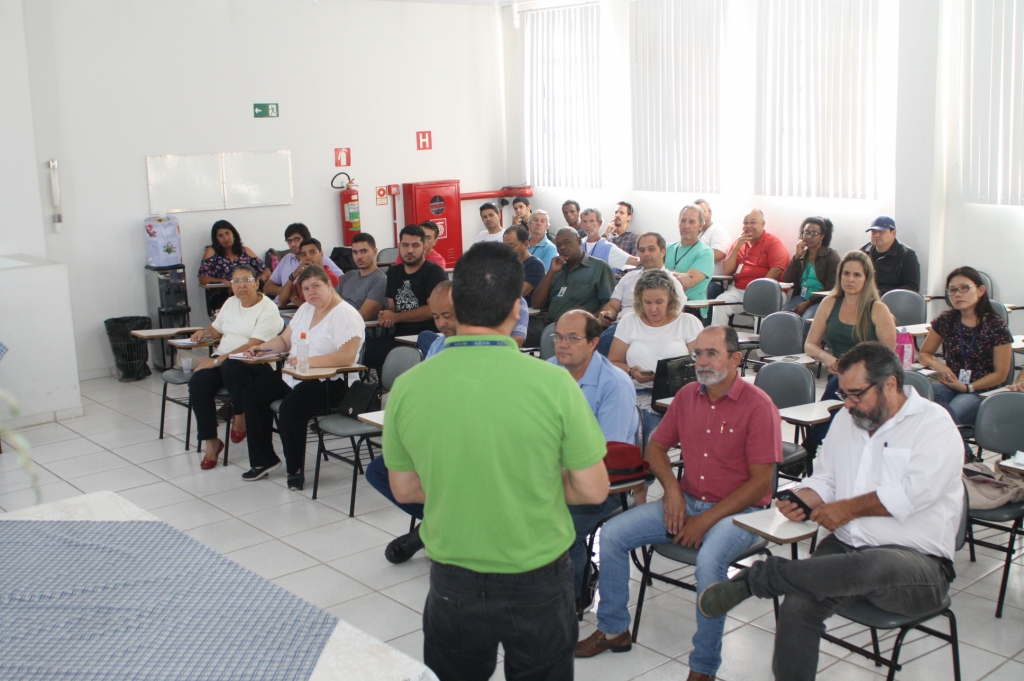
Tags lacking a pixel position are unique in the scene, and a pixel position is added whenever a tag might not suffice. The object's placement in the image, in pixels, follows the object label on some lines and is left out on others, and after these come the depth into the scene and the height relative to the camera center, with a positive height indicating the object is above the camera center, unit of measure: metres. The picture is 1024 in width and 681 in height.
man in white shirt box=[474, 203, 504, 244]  10.72 -0.10
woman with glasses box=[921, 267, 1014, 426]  5.21 -0.85
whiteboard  9.64 +0.45
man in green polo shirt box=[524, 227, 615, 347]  7.25 -0.57
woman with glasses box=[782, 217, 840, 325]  8.62 -0.57
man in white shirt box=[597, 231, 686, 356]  6.90 -0.54
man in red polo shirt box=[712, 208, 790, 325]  9.25 -0.55
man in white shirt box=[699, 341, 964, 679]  3.02 -1.08
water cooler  9.32 -0.77
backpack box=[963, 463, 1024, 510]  3.73 -1.17
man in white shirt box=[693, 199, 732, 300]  9.88 -0.35
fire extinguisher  11.03 +0.08
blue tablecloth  1.89 -0.88
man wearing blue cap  8.05 -0.53
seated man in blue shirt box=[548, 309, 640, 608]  3.88 -0.74
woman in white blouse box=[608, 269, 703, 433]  5.34 -0.72
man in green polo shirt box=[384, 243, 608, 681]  2.04 -0.59
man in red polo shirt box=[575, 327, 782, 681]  3.51 -1.05
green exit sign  10.31 +1.22
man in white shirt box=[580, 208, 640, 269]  9.27 -0.44
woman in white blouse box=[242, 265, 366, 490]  5.66 -1.02
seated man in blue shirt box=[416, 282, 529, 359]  4.81 -0.50
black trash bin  9.02 -1.19
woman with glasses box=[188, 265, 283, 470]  6.17 -0.88
